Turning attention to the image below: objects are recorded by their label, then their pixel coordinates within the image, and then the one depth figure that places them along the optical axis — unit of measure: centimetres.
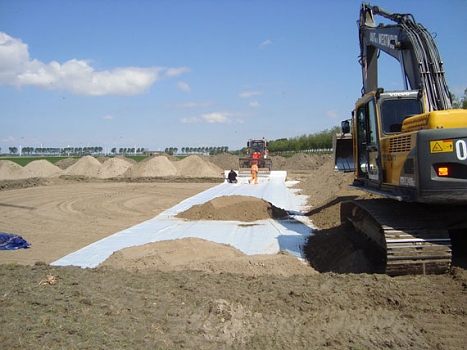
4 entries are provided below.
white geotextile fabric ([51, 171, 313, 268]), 883
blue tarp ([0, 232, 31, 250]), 941
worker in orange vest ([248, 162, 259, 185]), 2748
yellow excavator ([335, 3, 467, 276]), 487
